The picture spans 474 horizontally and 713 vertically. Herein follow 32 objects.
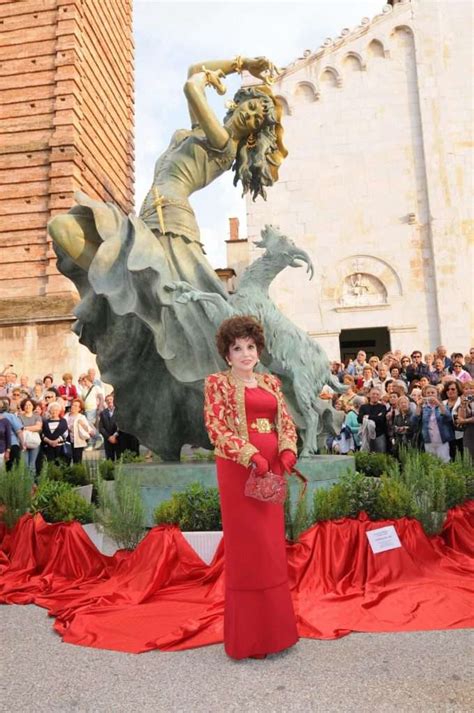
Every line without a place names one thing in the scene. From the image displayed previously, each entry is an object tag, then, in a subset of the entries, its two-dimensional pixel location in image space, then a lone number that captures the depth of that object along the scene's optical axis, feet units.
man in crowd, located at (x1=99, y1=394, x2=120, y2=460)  35.78
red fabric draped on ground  13.24
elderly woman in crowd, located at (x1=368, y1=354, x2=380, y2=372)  46.57
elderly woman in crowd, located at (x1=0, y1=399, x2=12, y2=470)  31.12
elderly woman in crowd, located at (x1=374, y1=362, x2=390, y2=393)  42.01
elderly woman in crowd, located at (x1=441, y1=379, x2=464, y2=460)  31.42
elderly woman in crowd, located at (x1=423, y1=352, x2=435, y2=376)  42.96
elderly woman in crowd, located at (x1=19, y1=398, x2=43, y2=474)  33.96
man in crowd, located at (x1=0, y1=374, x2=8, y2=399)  40.84
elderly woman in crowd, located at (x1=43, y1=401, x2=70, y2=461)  35.47
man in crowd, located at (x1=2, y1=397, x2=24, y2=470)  31.58
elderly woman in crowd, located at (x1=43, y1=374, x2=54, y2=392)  47.32
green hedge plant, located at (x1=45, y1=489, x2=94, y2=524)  18.72
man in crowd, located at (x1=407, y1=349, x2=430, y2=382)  42.57
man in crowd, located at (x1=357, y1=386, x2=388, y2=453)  34.37
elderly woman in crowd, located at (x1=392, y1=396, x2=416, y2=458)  32.53
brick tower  77.05
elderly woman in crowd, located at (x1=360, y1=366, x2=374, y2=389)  43.15
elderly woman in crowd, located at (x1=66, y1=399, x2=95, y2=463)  37.83
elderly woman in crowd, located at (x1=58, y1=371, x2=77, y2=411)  44.42
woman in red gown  11.48
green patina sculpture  18.98
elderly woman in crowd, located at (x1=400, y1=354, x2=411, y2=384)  43.37
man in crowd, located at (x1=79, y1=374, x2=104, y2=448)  42.92
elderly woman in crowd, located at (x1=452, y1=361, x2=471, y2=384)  38.75
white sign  16.24
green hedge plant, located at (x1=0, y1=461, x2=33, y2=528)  19.40
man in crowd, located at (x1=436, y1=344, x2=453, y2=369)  44.40
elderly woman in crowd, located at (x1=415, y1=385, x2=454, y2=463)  30.91
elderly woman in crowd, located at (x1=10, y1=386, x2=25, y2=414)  35.47
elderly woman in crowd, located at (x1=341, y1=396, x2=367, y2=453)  35.91
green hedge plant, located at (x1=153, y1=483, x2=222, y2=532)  17.25
